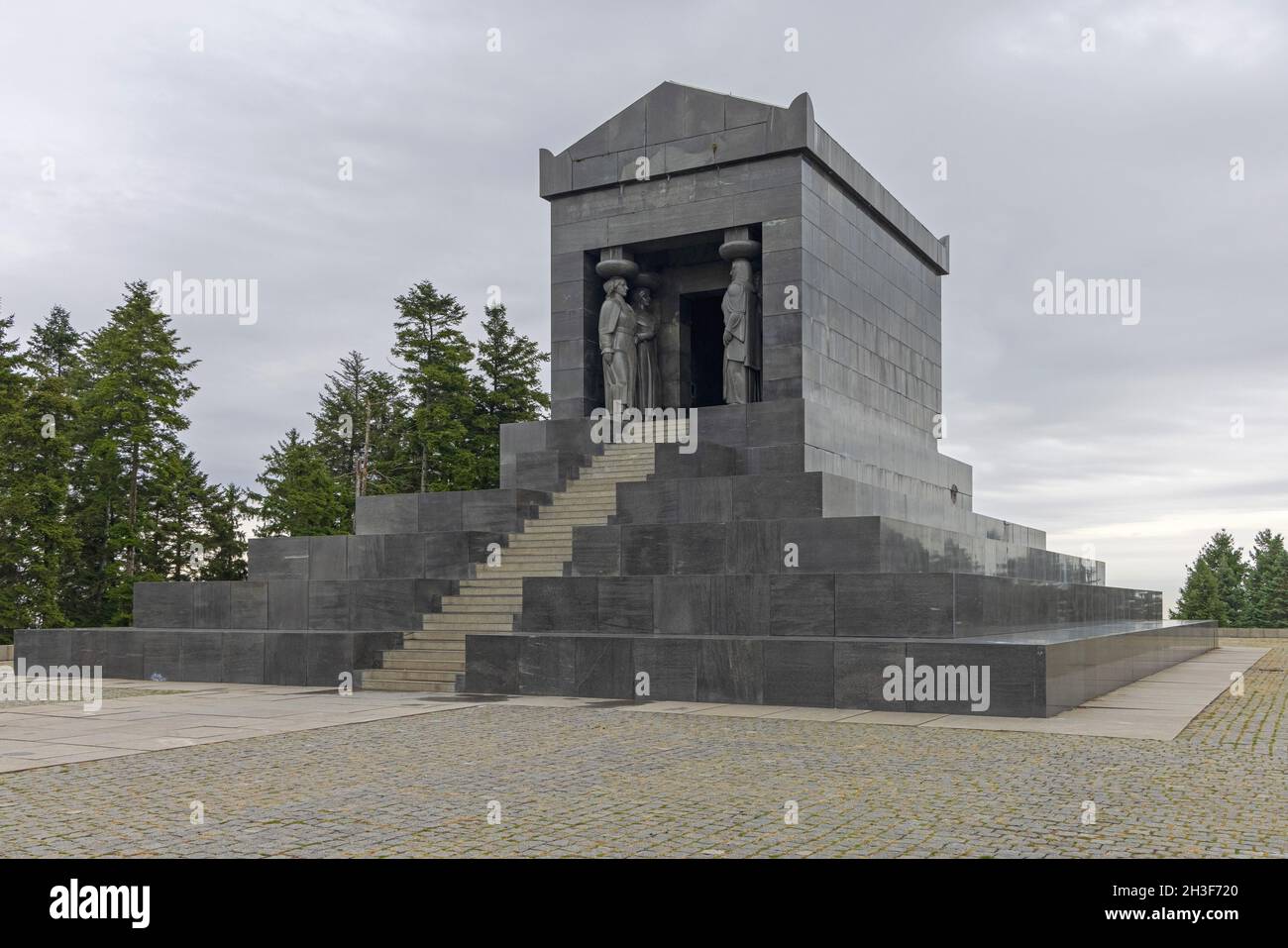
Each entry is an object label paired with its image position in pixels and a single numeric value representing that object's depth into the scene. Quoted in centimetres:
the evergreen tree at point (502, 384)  5397
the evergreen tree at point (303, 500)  5150
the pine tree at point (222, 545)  5050
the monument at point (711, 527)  1518
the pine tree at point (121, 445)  4575
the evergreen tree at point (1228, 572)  6224
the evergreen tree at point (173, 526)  4622
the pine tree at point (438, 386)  5131
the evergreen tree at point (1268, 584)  6119
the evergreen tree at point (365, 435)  5483
